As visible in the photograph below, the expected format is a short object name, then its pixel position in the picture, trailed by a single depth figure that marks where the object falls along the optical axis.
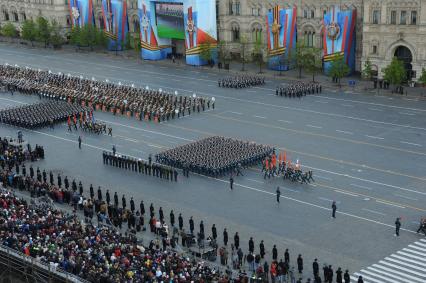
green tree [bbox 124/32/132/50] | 121.81
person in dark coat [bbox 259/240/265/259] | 40.62
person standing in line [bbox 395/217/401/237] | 43.25
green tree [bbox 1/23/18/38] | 139.88
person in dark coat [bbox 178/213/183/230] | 45.00
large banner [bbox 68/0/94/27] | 130.88
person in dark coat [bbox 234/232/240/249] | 41.72
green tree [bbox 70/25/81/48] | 125.64
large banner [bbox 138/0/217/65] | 108.75
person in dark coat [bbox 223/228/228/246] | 42.53
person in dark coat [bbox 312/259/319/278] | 37.70
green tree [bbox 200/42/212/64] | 107.31
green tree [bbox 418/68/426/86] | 81.75
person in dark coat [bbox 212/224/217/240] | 43.09
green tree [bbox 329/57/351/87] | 89.50
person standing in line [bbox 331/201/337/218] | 46.59
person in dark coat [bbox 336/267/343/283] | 36.62
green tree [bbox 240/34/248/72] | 106.09
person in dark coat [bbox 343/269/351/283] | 36.44
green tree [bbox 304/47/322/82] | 94.47
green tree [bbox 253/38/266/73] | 104.31
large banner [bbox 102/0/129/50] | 124.00
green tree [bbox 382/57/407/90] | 82.25
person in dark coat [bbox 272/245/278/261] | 39.91
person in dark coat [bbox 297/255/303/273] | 38.66
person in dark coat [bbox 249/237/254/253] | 40.84
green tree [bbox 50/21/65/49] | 131.88
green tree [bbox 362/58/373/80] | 89.33
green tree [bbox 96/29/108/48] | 124.31
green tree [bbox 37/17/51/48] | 130.74
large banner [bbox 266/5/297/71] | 101.31
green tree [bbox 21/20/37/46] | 132.38
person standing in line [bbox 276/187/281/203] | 49.75
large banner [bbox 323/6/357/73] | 93.62
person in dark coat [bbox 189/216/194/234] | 44.16
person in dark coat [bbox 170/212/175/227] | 45.78
